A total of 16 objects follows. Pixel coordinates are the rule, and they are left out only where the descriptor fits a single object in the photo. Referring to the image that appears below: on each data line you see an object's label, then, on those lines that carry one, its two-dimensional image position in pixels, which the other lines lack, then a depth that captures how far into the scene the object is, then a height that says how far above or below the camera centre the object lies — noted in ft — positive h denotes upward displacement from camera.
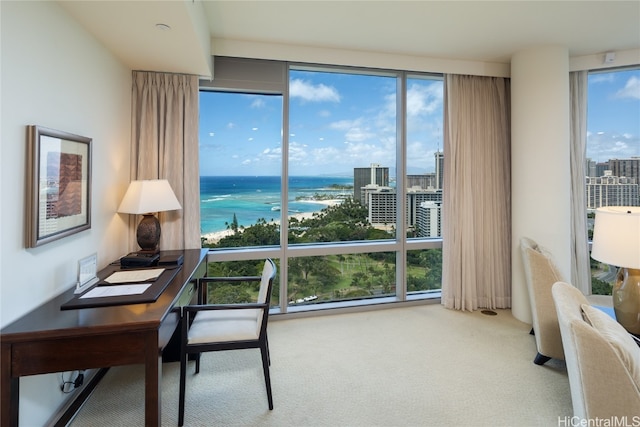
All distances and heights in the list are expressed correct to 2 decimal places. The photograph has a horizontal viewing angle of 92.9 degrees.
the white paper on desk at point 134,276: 6.26 -1.22
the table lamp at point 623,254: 5.43 -0.67
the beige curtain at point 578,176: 10.73 +1.48
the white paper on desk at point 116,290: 5.44 -1.32
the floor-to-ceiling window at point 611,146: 10.82 +2.60
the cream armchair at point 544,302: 7.43 -2.11
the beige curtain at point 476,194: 11.02 +0.88
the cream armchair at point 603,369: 4.05 -2.08
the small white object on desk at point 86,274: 5.63 -1.07
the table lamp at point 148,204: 7.67 +0.38
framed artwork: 4.89 +0.63
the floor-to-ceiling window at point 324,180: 10.19 +1.38
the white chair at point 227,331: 5.91 -2.31
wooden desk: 4.18 -1.79
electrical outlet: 6.34 -3.40
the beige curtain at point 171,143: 8.87 +2.25
